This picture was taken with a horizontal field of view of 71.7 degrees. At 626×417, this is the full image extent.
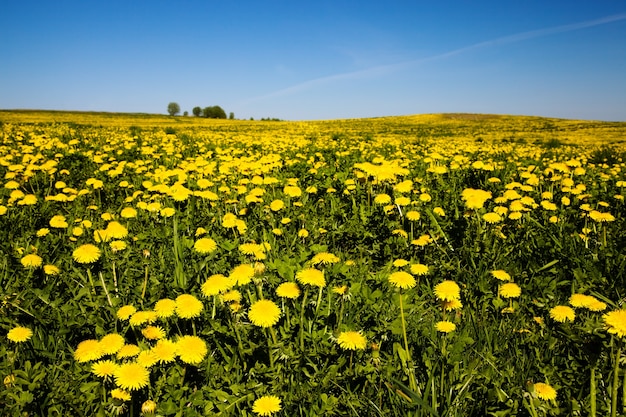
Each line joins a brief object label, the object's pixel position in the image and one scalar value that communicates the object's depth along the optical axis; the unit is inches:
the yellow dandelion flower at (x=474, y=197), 45.5
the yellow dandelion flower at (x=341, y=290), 29.0
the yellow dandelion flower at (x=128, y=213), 48.6
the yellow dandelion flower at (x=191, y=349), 24.1
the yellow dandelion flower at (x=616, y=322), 21.5
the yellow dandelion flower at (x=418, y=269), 30.1
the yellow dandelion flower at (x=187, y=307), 26.4
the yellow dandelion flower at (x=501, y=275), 34.1
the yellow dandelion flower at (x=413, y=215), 48.5
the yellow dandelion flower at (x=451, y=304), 27.5
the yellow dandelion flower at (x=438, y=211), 52.4
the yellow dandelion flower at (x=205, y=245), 35.7
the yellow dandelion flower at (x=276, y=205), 52.9
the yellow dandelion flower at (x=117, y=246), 36.8
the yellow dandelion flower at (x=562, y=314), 26.8
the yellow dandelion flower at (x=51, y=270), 35.0
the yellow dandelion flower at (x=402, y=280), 27.9
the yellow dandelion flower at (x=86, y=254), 31.8
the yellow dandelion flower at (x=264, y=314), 25.4
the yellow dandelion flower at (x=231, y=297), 27.8
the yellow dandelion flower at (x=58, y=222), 44.0
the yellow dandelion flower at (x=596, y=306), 25.3
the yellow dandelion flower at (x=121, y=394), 22.0
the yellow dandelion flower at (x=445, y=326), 26.2
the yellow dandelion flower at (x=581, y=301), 26.3
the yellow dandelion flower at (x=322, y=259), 31.7
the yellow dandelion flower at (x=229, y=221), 44.3
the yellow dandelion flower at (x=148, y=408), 21.7
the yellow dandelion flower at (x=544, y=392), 22.5
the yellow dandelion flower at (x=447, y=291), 26.6
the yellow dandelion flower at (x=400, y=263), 32.1
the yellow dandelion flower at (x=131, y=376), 22.1
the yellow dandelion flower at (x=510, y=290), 31.8
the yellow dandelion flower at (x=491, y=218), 44.5
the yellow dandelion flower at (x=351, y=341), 25.0
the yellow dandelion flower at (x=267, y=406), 22.7
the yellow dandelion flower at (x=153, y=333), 26.9
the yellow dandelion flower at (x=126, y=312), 27.9
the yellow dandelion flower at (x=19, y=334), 25.7
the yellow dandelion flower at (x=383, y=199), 54.2
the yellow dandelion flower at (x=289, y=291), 28.4
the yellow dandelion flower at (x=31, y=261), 34.9
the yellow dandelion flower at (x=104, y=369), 23.2
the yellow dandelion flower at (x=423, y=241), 43.2
